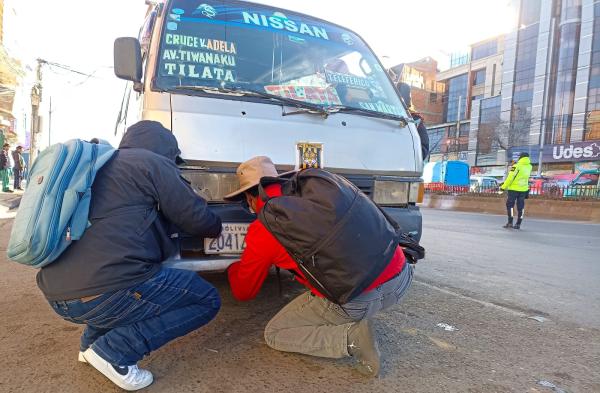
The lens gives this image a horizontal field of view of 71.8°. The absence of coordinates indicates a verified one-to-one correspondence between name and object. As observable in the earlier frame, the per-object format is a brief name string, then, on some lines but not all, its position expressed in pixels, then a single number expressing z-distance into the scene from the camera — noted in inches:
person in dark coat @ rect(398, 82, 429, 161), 144.4
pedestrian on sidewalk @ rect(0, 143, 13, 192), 546.9
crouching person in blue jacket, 69.4
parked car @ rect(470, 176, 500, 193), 759.9
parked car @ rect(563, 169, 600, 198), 593.0
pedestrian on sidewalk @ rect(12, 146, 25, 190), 584.1
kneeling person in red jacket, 82.0
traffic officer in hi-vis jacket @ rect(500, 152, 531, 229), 372.5
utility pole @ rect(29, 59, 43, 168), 633.0
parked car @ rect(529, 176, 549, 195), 681.0
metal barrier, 596.7
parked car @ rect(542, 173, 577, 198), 628.1
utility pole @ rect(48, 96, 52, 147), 963.5
